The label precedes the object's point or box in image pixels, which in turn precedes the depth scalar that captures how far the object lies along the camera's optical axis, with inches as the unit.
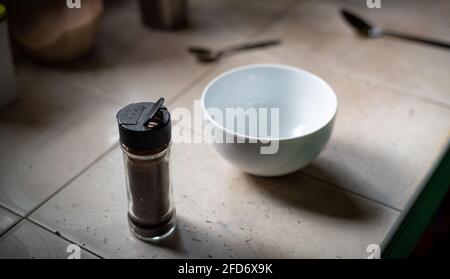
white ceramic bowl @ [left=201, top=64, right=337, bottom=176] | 30.1
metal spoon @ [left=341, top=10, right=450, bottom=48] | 46.3
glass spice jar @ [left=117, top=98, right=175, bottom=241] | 25.4
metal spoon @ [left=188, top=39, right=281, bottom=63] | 44.5
